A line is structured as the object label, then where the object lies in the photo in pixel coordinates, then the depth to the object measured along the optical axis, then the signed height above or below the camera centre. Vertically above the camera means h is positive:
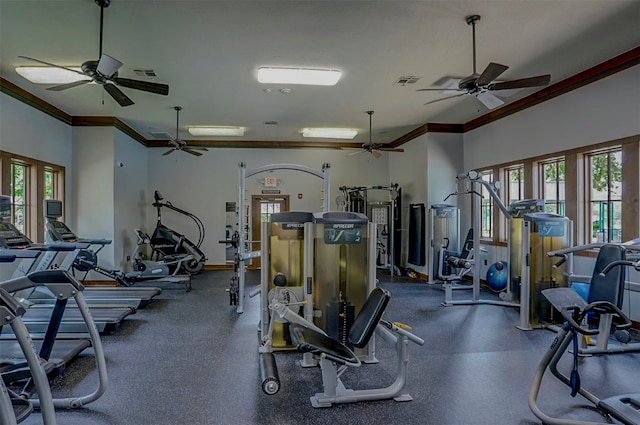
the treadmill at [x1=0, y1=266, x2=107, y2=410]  2.50 -0.77
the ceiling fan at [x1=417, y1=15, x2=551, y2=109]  3.51 +1.31
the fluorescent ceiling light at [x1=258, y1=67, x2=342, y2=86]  4.78 +1.76
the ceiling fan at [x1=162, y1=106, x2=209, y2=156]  7.05 +1.26
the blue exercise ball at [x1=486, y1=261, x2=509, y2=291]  6.23 -1.08
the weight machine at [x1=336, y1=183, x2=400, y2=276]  8.56 +0.00
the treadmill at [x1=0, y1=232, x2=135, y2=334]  3.97 -1.24
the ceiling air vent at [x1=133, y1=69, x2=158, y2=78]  4.71 +1.75
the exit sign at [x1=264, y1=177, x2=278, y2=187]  9.39 +0.74
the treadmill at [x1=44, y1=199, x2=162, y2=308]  5.14 -0.47
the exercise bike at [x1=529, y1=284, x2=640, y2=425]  2.43 -1.04
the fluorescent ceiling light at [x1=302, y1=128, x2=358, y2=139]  8.15 +1.73
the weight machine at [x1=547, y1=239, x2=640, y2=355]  3.46 -0.74
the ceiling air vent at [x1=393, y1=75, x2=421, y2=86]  5.04 +1.78
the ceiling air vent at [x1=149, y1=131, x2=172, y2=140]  8.25 +1.72
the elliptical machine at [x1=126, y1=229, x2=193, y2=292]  7.09 -1.10
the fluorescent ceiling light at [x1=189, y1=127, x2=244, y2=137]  8.01 +1.73
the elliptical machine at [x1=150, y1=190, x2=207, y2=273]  8.21 -0.79
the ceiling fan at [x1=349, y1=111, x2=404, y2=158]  7.47 +1.26
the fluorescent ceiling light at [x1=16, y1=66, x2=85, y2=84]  4.62 +1.71
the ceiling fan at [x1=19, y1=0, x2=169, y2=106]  3.31 +1.29
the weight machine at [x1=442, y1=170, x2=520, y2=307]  5.40 -1.01
